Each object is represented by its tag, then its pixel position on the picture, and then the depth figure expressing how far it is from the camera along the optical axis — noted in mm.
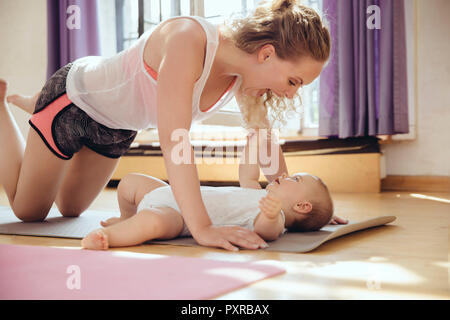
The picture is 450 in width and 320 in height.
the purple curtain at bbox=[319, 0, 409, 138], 2746
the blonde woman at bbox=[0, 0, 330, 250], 1115
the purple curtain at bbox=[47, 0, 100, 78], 3344
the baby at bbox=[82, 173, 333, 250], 1127
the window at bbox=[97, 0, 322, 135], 2977
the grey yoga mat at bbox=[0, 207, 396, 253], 1138
